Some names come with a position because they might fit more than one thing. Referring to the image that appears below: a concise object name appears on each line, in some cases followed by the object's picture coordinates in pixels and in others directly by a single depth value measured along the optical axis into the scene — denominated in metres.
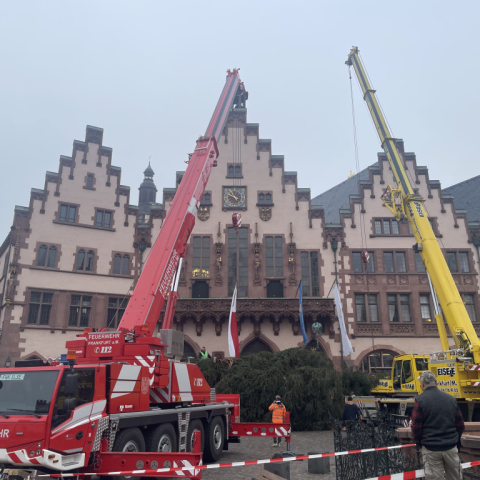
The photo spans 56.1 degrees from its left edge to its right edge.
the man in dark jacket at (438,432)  5.41
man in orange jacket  14.03
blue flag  25.34
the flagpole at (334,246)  30.11
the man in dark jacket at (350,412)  14.02
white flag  25.23
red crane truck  7.02
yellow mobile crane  14.45
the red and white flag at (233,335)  20.84
